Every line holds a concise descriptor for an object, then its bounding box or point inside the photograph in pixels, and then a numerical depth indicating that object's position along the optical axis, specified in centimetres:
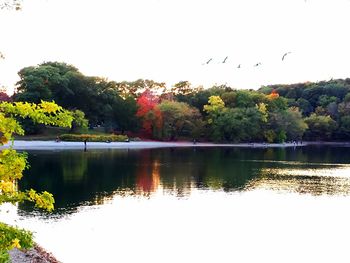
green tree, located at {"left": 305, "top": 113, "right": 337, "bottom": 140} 8600
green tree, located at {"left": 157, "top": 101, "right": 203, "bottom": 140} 7081
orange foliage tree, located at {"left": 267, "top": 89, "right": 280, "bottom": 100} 8334
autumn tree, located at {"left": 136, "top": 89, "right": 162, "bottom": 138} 7081
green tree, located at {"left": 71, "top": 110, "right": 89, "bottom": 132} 6576
